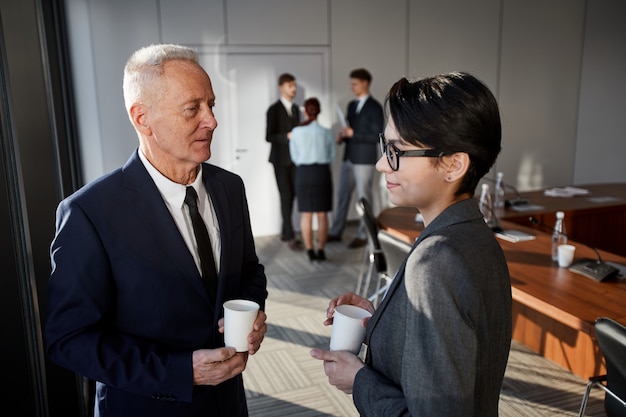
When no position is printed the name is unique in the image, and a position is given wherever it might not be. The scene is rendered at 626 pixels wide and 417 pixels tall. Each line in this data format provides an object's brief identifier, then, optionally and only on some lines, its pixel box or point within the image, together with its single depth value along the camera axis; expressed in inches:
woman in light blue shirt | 212.1
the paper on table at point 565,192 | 207.3
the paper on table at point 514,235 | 142.1
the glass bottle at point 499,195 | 185.7
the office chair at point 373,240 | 159.0
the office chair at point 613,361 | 77.7
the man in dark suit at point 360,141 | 235.1
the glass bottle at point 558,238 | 127.4
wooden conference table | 97.5
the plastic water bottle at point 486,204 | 154.1
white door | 250.8
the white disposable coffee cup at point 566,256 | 119.1
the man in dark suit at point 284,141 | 243.1
